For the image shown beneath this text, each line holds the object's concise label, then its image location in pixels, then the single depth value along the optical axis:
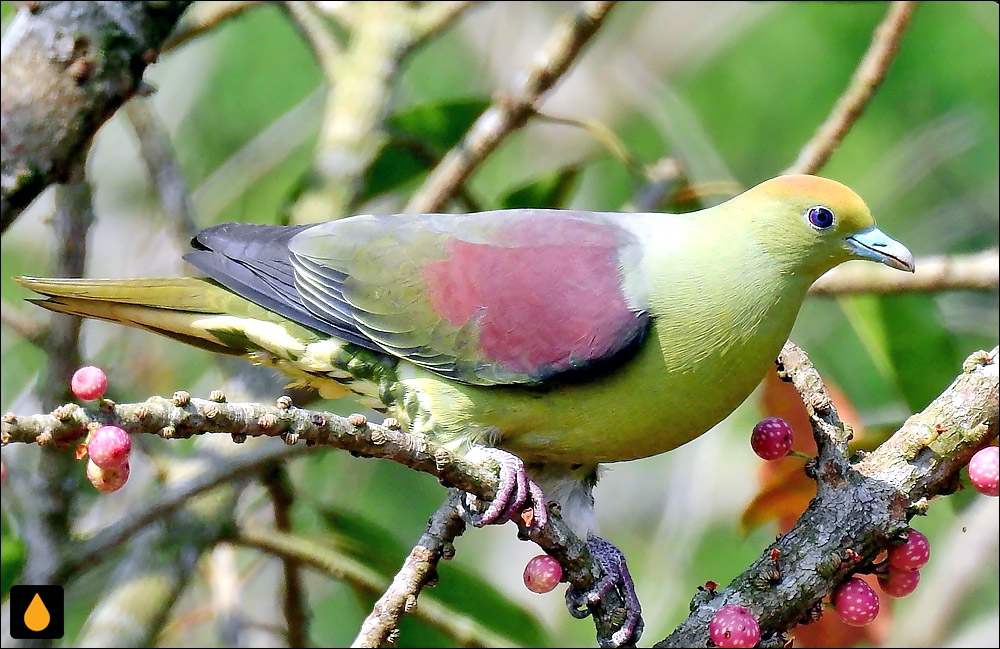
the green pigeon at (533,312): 4.07
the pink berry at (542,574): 3.56
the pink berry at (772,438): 3.62
